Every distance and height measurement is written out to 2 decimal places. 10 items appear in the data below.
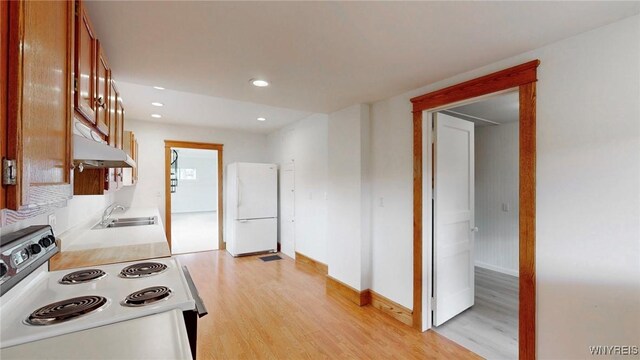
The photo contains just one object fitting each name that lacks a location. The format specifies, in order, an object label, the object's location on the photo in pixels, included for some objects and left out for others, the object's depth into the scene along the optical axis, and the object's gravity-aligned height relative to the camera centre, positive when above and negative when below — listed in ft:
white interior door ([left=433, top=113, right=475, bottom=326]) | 8.77 -1.18
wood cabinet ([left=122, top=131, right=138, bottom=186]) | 10.69 +1.23
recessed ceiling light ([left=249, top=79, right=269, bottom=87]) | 7.83 +2.77
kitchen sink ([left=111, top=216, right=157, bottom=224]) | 11.70 -1.55
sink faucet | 11.12 -1.30
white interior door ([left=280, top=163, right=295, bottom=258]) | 17.16 -1.73
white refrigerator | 16.90 -1.60
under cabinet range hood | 3.58 +0.43
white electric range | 3.36 -1.64
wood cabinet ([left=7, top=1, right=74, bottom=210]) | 2.15 +0.72
